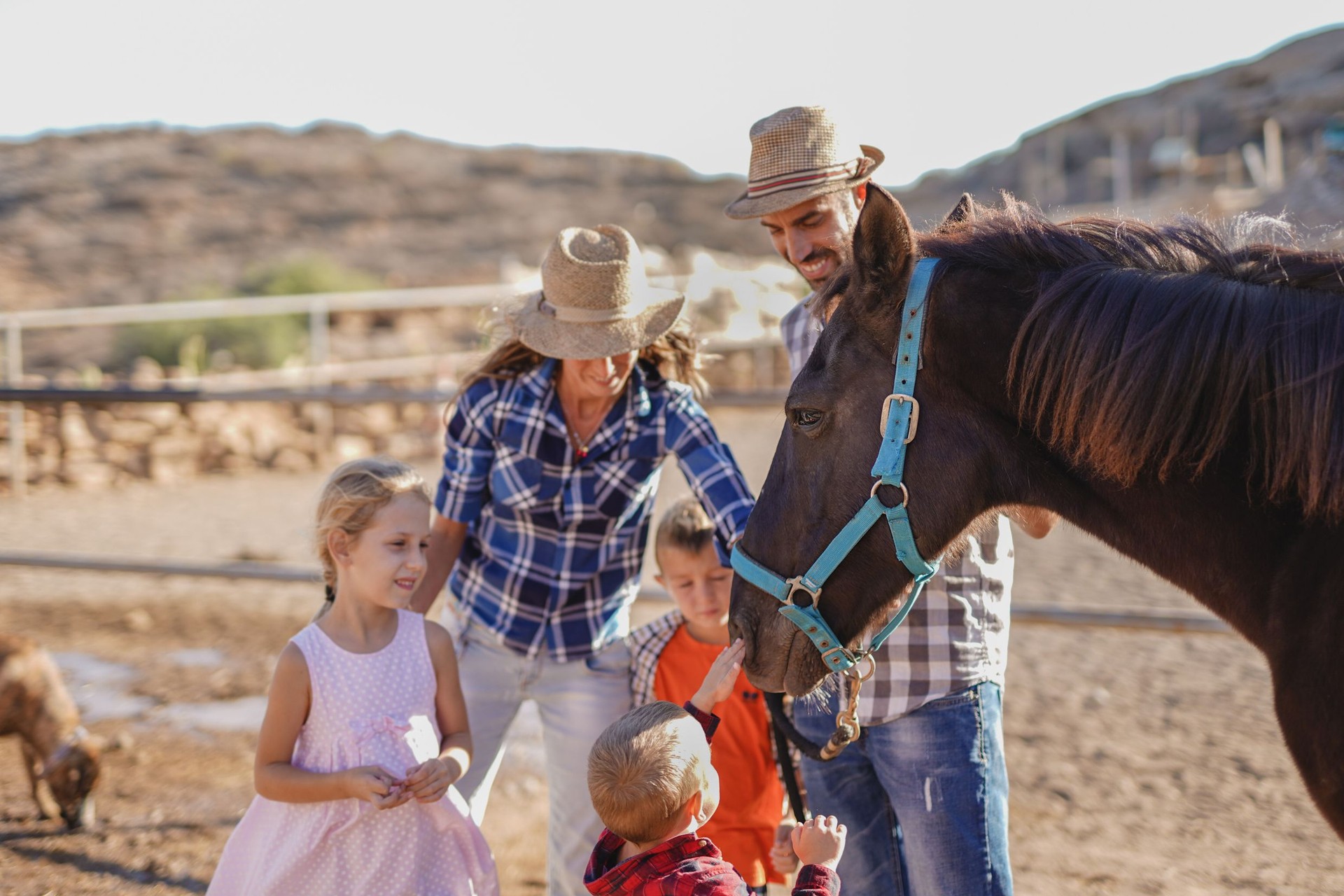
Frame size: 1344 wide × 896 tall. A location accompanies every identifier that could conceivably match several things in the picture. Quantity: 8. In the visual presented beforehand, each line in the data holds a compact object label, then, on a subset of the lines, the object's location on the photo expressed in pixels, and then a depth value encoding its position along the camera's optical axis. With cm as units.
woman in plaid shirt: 262
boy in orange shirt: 258
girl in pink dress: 214
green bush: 1703
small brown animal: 357
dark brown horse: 146
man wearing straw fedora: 200
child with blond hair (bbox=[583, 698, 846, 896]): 173
